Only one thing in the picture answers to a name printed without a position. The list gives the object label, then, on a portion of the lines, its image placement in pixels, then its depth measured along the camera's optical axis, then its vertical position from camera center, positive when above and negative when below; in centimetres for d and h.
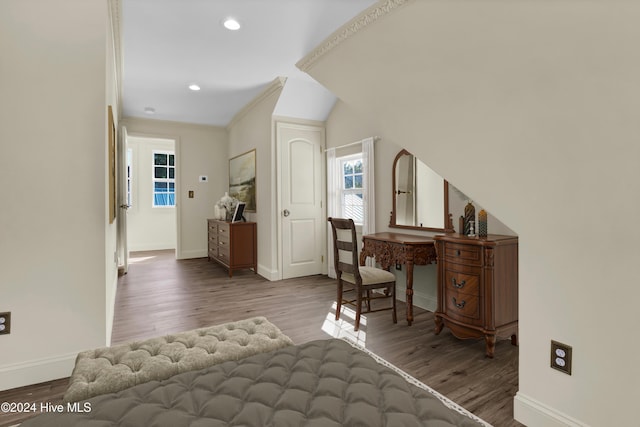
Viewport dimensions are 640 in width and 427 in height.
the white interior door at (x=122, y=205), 474 +1
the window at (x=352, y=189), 457 +20
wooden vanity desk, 303 -45
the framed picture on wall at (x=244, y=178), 562 +46
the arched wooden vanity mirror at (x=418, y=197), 334 +6
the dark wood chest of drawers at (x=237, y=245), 522 -64
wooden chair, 298 -64
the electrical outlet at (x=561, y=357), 154 -71
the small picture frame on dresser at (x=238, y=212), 545 -12
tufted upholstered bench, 129 -66
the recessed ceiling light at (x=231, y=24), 301 +163
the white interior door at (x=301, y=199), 496 +7
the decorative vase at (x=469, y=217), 290 -12
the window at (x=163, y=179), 814 +63
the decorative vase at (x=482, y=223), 270 -16
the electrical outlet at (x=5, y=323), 207 -71
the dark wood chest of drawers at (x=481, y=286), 245 -63
